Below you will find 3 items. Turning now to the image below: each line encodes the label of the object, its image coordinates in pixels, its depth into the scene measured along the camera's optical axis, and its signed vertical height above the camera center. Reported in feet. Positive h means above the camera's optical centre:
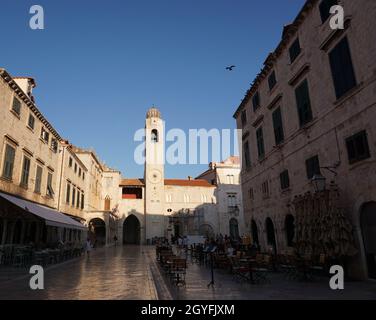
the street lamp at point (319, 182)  37.88 +6.06
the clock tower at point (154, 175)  157.07 +33.41
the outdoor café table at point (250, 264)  33.15 -4.03
